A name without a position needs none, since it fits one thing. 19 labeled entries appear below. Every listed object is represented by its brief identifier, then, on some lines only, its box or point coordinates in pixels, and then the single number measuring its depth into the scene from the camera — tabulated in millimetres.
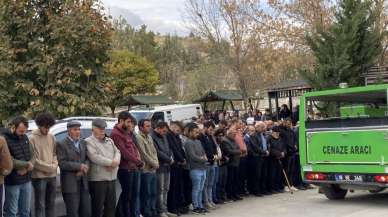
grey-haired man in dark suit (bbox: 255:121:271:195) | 14055
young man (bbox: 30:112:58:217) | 8438
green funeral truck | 11383
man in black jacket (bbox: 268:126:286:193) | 14391
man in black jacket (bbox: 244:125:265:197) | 13773
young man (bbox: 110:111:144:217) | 9633
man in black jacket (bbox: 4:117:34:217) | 8094
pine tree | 21984
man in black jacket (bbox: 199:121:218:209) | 12062
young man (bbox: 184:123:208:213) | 11477
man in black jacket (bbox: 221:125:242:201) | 12758
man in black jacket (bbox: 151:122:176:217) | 10695
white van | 26203
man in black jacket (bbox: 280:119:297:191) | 14831
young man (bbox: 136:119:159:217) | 10172
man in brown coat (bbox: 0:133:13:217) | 7637
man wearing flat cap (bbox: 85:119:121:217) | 8906
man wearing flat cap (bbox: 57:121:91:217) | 8664
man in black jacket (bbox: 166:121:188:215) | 11281
